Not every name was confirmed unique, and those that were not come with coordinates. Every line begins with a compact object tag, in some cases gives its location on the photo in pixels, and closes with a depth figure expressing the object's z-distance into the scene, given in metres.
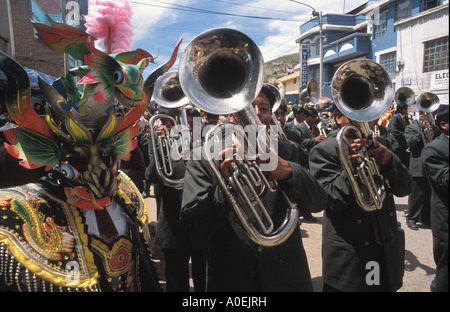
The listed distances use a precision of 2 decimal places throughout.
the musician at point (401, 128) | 7.30
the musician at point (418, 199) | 5.36
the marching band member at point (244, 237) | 1.71
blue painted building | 18.93
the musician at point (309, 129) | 6.15
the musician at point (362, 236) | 2.28
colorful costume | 1.38
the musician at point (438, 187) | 2.77
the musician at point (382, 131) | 6.49
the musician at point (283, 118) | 5.25
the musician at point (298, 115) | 6.84
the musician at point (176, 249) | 2.91
